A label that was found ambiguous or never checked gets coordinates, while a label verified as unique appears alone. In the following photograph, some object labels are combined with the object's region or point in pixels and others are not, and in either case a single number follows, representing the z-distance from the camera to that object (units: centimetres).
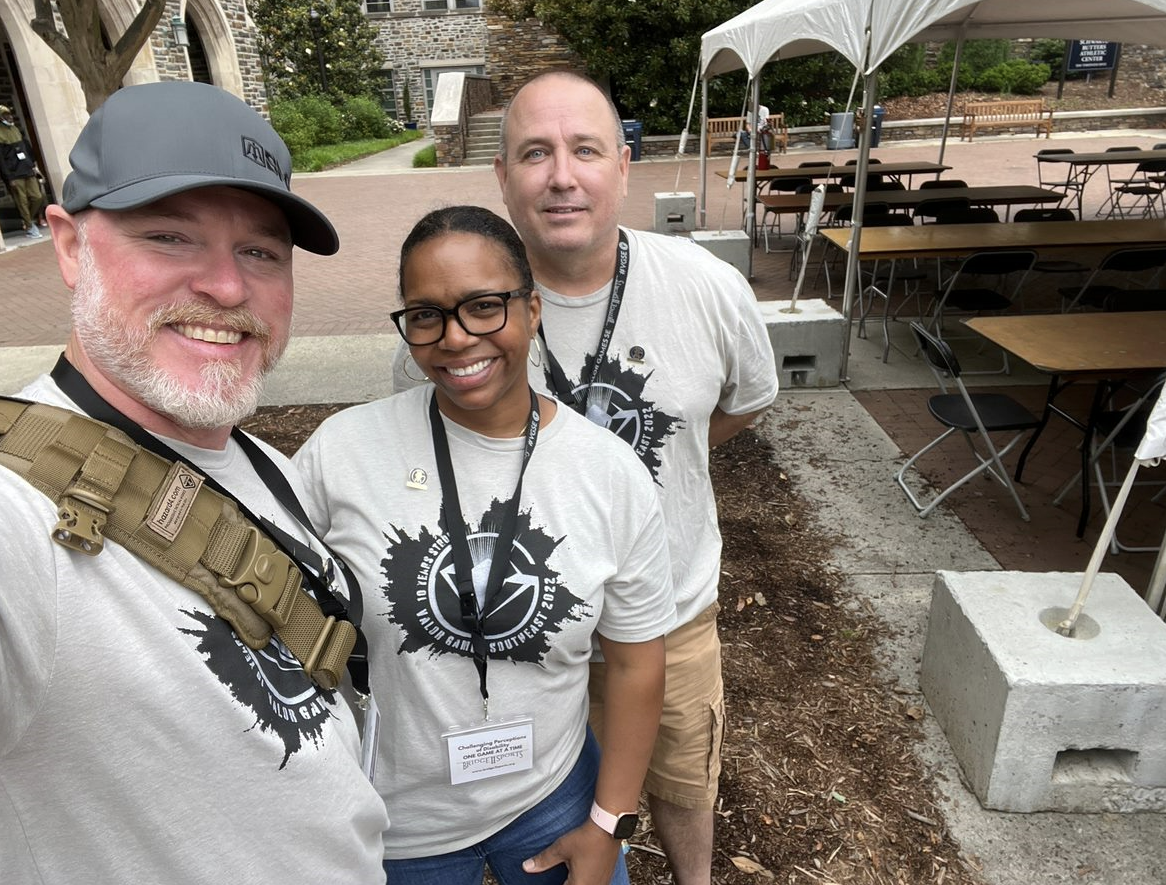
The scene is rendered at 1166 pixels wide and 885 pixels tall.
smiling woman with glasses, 129
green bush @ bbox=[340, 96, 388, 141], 2523
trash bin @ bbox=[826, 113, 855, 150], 1911
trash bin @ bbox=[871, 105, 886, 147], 1917
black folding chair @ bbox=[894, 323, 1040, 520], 400
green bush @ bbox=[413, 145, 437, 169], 2000
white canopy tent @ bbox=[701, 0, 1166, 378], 515
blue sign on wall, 2453
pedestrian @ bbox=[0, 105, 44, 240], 1134
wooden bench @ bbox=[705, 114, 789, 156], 1831
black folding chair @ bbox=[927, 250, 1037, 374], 592
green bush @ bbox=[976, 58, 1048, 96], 2511
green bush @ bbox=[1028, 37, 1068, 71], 2701
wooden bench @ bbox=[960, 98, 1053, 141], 2006
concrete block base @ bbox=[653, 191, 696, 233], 1105
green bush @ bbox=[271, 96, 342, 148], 2100
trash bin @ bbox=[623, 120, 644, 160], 1912
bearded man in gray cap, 77
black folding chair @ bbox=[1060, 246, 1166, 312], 598
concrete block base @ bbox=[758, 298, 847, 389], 582
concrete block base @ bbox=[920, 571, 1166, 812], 232
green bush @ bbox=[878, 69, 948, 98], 2411
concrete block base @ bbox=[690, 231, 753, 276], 850
